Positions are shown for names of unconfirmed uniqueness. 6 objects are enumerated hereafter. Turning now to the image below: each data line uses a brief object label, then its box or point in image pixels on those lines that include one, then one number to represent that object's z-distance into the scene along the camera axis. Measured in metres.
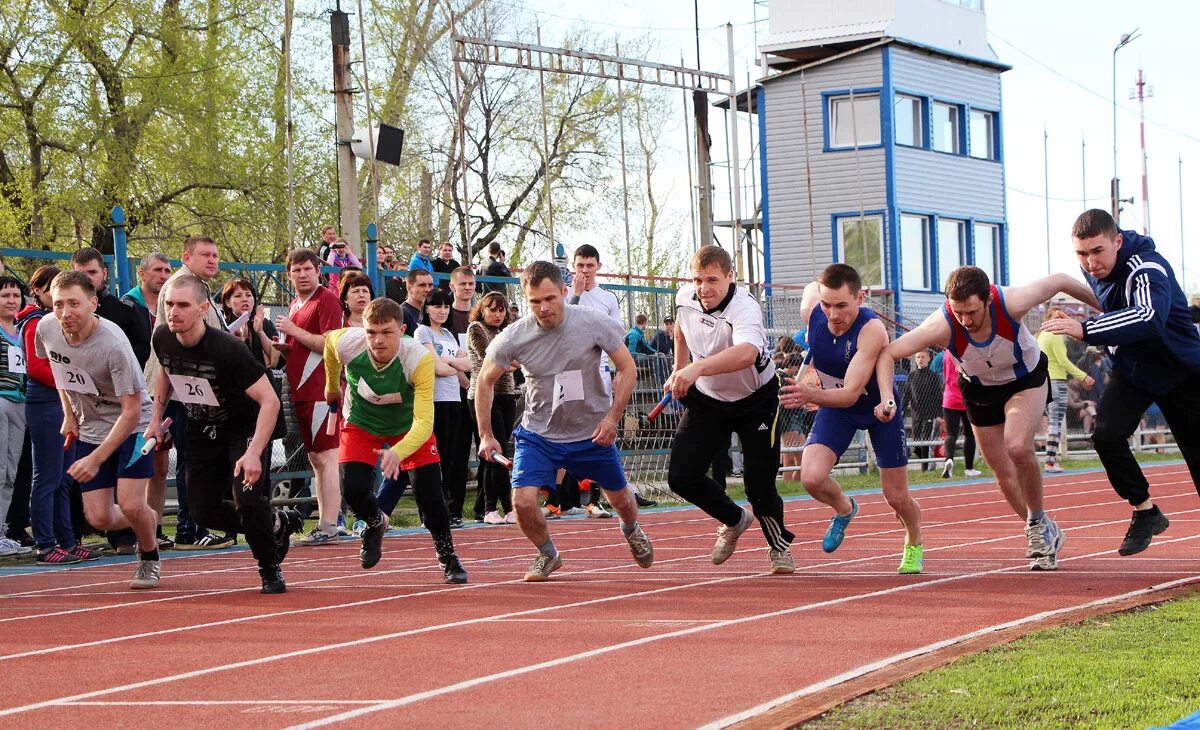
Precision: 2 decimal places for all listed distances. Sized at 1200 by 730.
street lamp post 46.25
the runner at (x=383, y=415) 9.30
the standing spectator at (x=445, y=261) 16.94
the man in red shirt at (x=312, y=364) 12.01
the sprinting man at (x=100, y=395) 9.37
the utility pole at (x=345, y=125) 18.05
